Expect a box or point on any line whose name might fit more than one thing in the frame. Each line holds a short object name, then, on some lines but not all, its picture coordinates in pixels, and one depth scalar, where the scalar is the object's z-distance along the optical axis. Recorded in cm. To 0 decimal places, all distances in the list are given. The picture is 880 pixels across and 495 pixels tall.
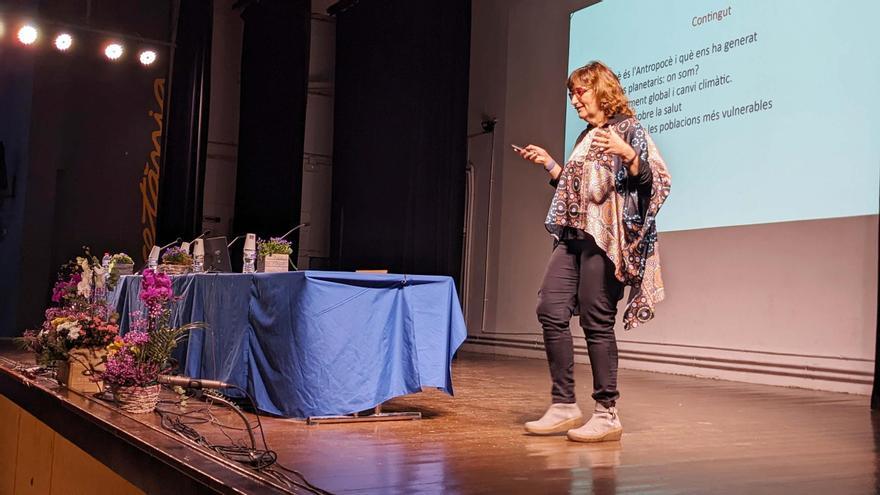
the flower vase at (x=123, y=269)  478
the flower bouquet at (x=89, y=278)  459
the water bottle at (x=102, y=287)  493
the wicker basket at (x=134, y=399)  296
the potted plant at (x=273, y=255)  349
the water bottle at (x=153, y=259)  446
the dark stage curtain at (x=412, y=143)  725
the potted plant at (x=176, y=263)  413
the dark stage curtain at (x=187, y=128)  805
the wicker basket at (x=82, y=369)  341
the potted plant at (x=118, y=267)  466
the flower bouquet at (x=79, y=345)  338
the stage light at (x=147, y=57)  806
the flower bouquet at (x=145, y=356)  296
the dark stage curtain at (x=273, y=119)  823
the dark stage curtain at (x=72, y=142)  737
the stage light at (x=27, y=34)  738
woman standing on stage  258
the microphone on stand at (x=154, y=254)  463
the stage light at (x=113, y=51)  780
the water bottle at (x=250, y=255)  367
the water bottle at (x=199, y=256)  409
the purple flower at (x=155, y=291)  315
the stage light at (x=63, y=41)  760
